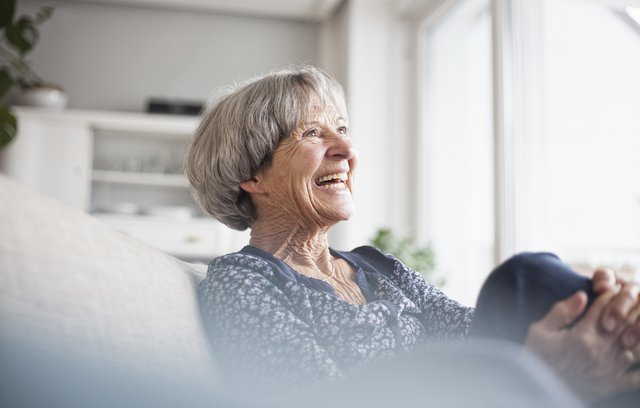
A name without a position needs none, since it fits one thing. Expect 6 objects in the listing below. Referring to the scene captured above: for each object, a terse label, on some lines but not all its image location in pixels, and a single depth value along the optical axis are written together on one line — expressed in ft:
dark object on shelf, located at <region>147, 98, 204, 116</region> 15.81
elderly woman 2.83
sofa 2.03
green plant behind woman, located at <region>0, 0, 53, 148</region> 13.79
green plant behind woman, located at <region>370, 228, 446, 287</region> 12.47
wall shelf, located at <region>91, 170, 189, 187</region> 15.71
